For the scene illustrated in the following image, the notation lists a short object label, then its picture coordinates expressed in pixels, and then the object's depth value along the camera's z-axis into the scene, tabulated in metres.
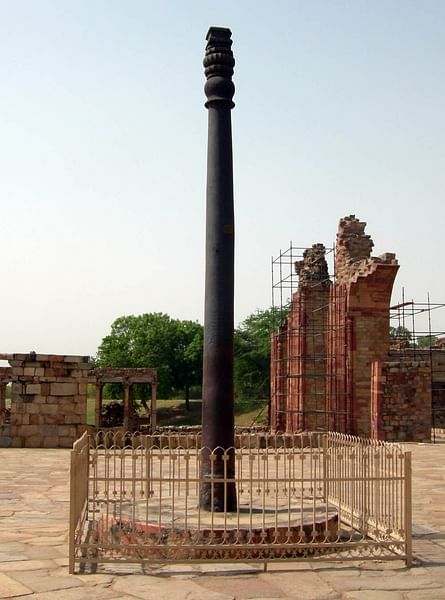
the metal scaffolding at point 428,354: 22.90
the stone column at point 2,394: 29.36
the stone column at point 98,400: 27.19
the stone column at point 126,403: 27.88
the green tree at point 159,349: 49.84
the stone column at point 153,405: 26.38
